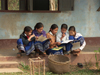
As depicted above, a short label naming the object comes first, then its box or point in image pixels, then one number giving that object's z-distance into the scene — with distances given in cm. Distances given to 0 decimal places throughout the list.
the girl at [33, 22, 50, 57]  593
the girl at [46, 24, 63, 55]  612
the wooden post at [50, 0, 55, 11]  1259
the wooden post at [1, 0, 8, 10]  780
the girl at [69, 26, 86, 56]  633
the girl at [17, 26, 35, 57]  584
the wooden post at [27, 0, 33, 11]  725
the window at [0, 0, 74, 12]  733
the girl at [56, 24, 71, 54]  620
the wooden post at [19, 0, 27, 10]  796
